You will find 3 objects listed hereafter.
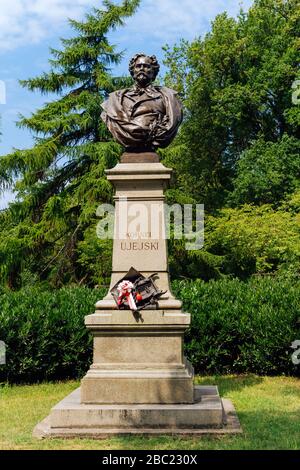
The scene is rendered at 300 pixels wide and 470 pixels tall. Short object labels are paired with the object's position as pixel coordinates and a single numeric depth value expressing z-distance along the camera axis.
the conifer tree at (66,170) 21.83
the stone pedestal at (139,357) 7.11
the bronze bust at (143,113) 8.55
